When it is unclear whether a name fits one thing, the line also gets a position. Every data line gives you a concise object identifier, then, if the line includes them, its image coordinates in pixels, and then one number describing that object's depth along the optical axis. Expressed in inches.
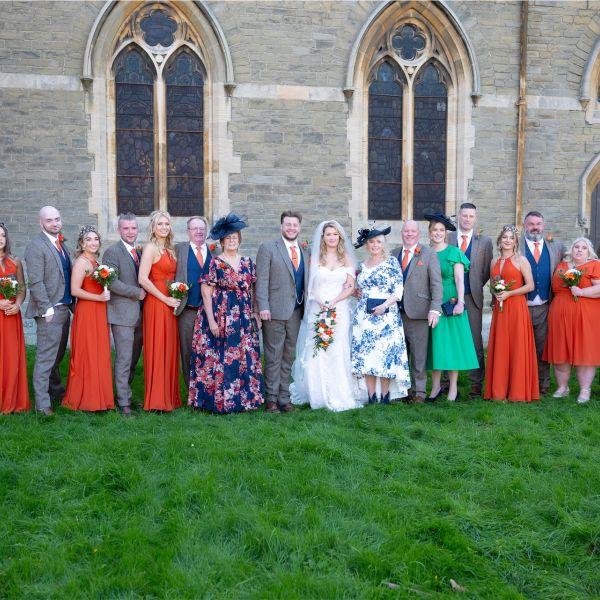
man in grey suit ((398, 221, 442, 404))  287.3
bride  284.8
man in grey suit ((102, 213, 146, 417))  271.7
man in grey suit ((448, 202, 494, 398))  307.0
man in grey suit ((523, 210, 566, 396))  307.0
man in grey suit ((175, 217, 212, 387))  282.2
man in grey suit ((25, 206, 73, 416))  263.0
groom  280.7
